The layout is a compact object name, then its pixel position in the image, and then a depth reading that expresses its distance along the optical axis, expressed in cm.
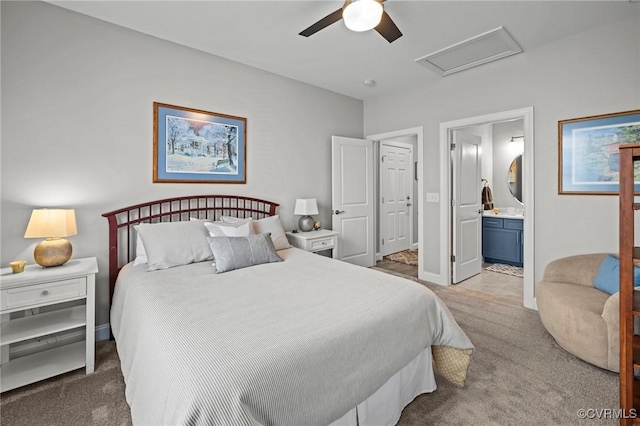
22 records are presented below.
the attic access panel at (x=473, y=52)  288
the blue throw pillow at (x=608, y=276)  231
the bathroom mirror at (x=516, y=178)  527
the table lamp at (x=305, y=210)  382
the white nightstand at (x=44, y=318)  188
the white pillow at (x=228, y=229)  264
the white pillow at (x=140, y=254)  251
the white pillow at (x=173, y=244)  236
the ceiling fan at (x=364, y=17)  183
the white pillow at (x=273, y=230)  307
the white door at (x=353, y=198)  437
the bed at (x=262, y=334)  109
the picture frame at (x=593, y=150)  266
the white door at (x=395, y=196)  555
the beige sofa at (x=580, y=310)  199
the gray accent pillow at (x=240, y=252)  235
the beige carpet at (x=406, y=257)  526
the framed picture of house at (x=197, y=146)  291
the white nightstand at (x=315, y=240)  362
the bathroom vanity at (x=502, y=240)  477
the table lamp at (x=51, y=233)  207
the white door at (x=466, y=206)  398
